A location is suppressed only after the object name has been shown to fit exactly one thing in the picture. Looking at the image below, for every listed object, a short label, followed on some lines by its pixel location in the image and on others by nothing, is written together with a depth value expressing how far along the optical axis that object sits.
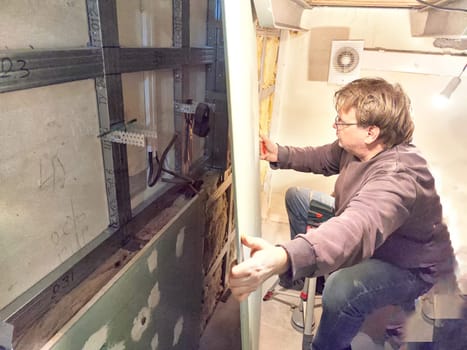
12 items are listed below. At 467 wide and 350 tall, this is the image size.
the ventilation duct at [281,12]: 1.02
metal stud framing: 0.70
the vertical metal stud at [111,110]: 0.92
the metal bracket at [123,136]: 1.03
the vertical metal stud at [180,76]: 1.38
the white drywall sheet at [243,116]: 0.73
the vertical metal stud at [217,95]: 1.70
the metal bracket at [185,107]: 1.52
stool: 1.79
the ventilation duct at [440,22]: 1.61
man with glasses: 1.10
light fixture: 2.69
